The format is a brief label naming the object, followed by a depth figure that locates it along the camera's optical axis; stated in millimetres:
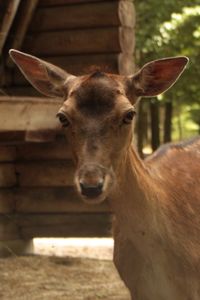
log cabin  12081
